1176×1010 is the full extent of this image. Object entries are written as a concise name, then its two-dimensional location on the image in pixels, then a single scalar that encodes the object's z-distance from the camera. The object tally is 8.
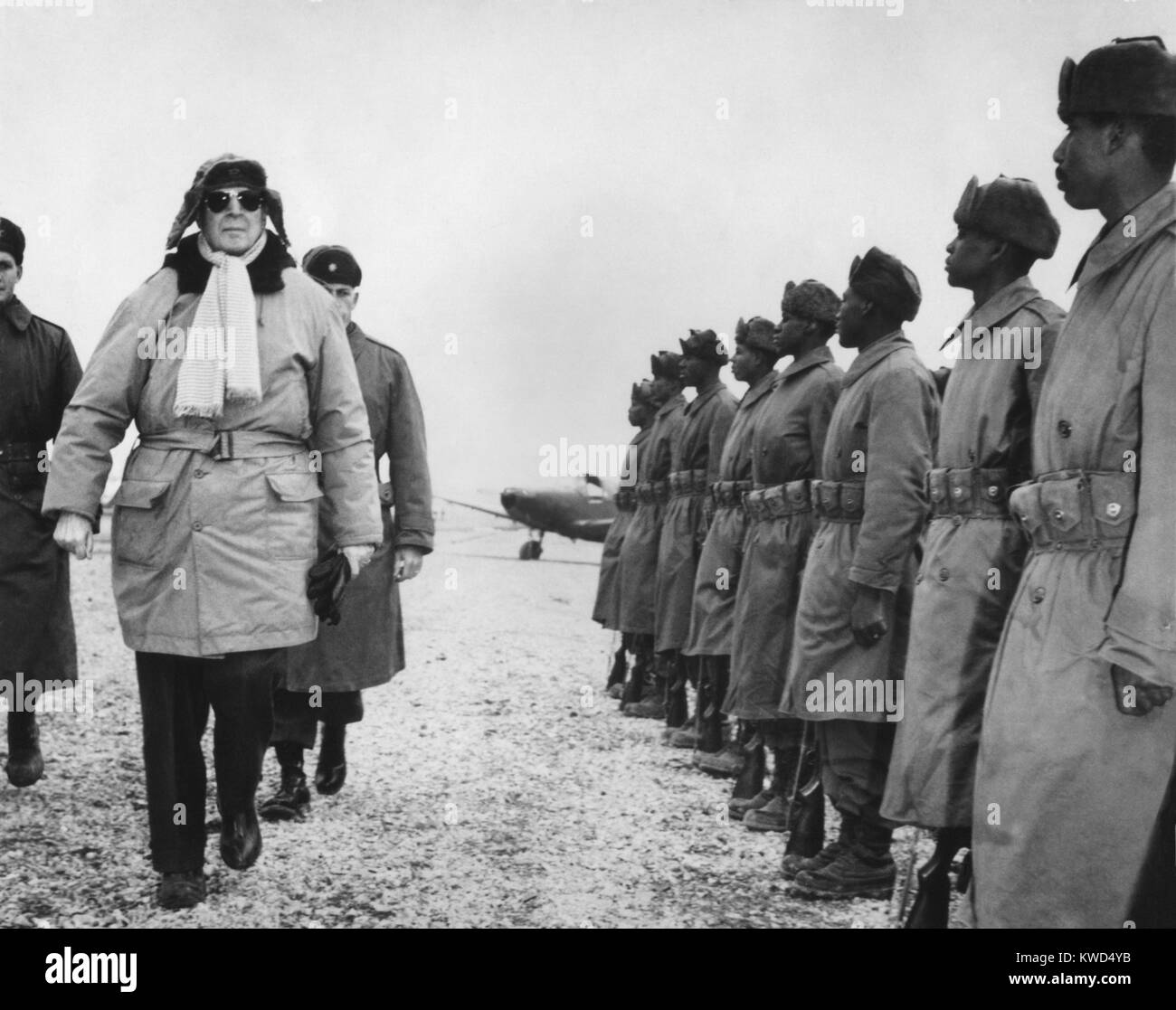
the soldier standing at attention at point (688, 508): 7.40
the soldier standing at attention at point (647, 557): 8.35
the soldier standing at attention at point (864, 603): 4.20
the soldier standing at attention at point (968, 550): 3.40
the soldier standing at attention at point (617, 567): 9.08
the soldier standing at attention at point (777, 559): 5.16
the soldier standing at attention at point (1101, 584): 2.58
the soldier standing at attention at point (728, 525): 6.05
